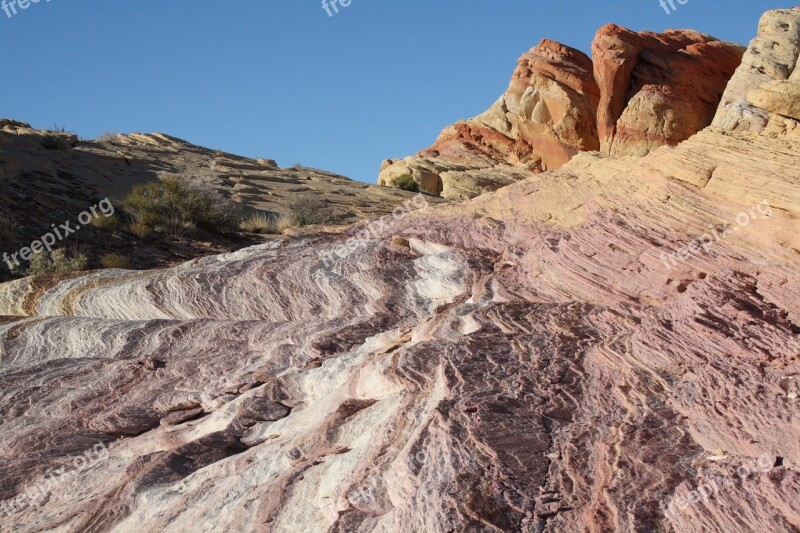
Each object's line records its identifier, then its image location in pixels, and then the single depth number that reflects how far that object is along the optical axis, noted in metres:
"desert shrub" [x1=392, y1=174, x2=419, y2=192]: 38.91
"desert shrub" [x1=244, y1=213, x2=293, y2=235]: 26.09
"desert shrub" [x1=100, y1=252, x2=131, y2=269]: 20.23
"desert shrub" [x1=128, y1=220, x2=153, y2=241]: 23.30
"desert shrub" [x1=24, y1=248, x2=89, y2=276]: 19.33
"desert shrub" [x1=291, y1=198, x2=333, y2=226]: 27.30
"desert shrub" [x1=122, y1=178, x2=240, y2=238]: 24.05
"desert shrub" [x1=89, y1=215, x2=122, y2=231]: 23.30
